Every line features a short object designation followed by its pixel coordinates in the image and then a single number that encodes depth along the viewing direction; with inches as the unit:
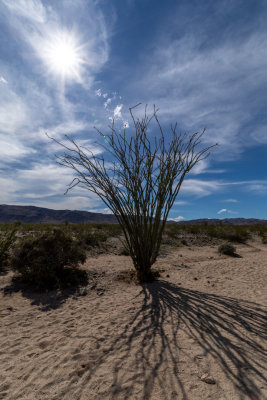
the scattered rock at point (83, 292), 176.4
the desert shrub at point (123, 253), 359.8
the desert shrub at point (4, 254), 238.1
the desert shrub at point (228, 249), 383.3
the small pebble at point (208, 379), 80.2
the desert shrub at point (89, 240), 369.9
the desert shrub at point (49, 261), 188.4
